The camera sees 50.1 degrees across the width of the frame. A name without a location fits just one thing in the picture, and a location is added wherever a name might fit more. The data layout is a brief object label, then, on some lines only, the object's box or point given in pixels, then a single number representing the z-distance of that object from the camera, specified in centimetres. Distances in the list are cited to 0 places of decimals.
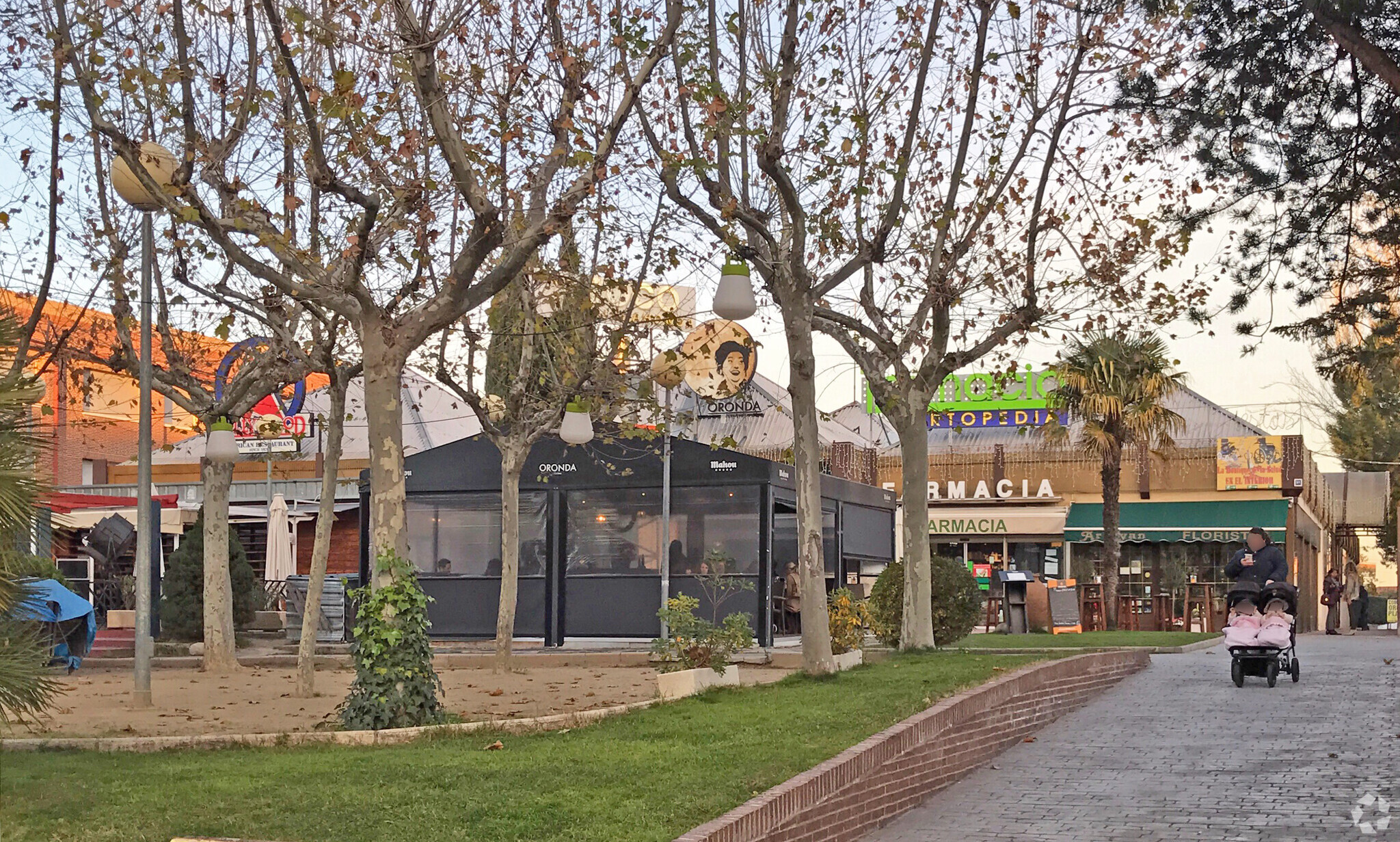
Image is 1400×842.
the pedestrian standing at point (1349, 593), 4785
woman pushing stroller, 1733
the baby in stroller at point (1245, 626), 1688
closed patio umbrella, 2897
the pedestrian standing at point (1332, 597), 3772
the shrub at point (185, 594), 2338
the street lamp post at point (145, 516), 1384
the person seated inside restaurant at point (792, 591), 2359
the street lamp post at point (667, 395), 1505
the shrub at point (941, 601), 1905
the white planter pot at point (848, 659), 1627
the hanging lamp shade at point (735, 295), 1266
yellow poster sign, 4003
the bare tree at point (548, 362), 1717
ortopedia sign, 4641
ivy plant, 1098
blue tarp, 591
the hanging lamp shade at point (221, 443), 1653
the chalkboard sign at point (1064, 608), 2892
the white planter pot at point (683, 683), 1358
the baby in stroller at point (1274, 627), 1678
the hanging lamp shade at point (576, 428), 1758
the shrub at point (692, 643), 1416
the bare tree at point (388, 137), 1075
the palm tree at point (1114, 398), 3362
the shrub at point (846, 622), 1686
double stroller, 1686
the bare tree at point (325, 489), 1526
